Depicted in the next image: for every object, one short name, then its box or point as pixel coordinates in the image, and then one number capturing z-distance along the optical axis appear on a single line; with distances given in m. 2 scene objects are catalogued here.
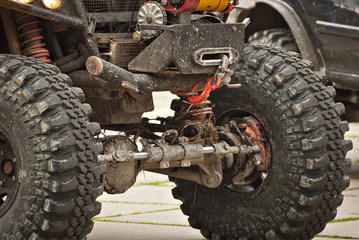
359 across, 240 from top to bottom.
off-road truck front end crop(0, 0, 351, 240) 9.37
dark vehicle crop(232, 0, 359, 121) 16.62
